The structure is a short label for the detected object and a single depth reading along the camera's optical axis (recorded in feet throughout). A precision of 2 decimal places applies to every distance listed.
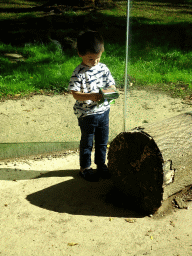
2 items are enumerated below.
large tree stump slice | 7.63
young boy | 8.09
